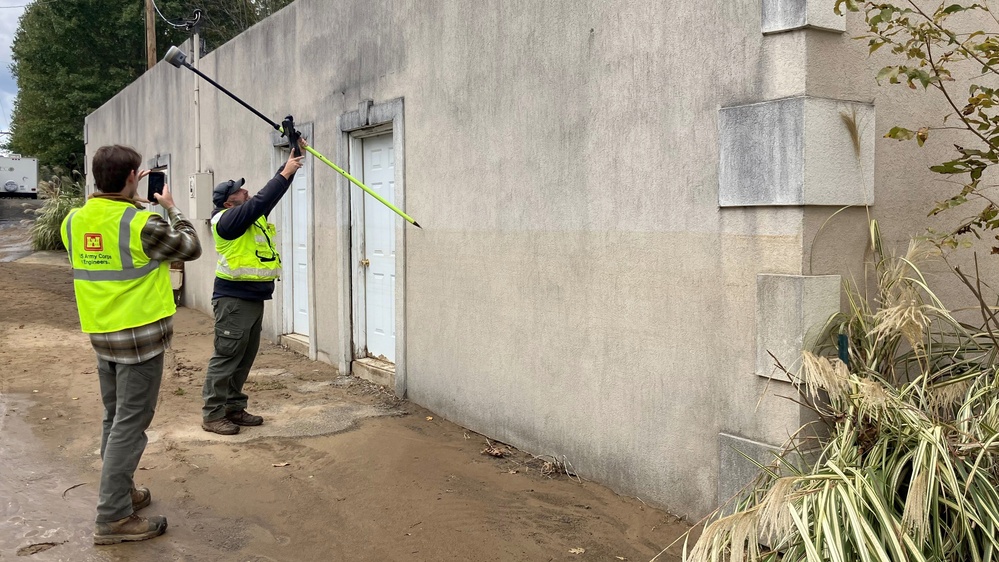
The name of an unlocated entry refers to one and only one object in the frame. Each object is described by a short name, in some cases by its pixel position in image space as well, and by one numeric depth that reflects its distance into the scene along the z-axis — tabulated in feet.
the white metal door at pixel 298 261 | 29.86
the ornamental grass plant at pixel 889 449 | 9.38
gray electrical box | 37.73
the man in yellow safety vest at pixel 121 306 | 13.58
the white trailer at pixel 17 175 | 104.68
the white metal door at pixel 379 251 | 24.08
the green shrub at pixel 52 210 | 66.54
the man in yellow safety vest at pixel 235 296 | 19.58
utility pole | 63.93
